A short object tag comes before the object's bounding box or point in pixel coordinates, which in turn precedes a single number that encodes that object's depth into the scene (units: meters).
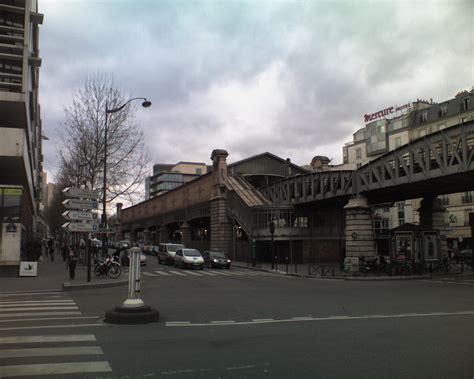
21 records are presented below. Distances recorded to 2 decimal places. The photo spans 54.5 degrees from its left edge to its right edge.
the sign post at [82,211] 19.78
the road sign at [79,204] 19.97
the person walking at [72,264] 22.20
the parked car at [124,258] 35.72
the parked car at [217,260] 37.72
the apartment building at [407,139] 64.69
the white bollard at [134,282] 10.91
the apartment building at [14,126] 25.14
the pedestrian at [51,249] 42.50
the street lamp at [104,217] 25.62
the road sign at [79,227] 19.66
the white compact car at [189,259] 35.56
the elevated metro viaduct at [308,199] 28.05
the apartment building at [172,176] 143.00
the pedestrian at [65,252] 36.91
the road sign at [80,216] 19.78
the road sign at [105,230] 25.26
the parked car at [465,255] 45.38
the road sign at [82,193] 19.56
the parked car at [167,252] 40.50
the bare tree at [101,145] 33.28
